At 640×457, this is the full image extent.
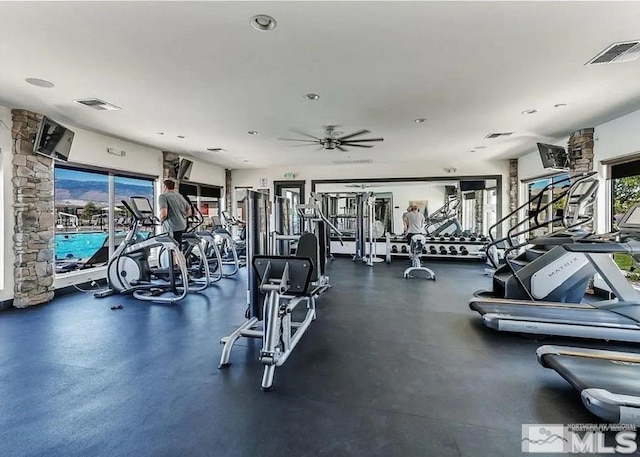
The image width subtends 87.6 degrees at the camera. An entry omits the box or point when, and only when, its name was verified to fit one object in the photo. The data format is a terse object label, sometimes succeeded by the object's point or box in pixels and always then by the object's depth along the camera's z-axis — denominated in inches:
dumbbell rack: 339.3
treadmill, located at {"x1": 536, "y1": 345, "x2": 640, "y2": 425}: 73.2
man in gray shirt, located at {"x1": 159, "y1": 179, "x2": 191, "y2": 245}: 207.5
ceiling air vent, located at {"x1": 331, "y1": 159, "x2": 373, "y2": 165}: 334.6
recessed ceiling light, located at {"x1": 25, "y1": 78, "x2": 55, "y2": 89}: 134.7
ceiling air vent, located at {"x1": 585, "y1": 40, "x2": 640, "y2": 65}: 107.4
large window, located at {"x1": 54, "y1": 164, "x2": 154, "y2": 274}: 212.5
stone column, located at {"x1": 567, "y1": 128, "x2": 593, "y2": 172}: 208.8
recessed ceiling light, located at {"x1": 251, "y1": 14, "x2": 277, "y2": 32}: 92.0
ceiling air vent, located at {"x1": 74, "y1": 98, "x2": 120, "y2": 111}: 158.1
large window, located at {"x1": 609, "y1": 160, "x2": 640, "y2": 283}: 186.9
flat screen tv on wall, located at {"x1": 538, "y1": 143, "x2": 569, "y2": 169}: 223.6
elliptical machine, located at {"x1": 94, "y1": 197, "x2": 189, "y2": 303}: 191.5
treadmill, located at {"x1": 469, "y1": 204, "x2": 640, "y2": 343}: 111.9
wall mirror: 354.6
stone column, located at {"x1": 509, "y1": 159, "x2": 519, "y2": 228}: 328.3
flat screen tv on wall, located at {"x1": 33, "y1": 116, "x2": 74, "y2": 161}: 175.9
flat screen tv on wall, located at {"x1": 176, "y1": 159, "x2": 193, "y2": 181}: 293.4
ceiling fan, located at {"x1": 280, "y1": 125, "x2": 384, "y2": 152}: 212.0
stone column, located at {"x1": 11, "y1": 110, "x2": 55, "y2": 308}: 175.2
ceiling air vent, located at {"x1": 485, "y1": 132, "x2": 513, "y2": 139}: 226.7
